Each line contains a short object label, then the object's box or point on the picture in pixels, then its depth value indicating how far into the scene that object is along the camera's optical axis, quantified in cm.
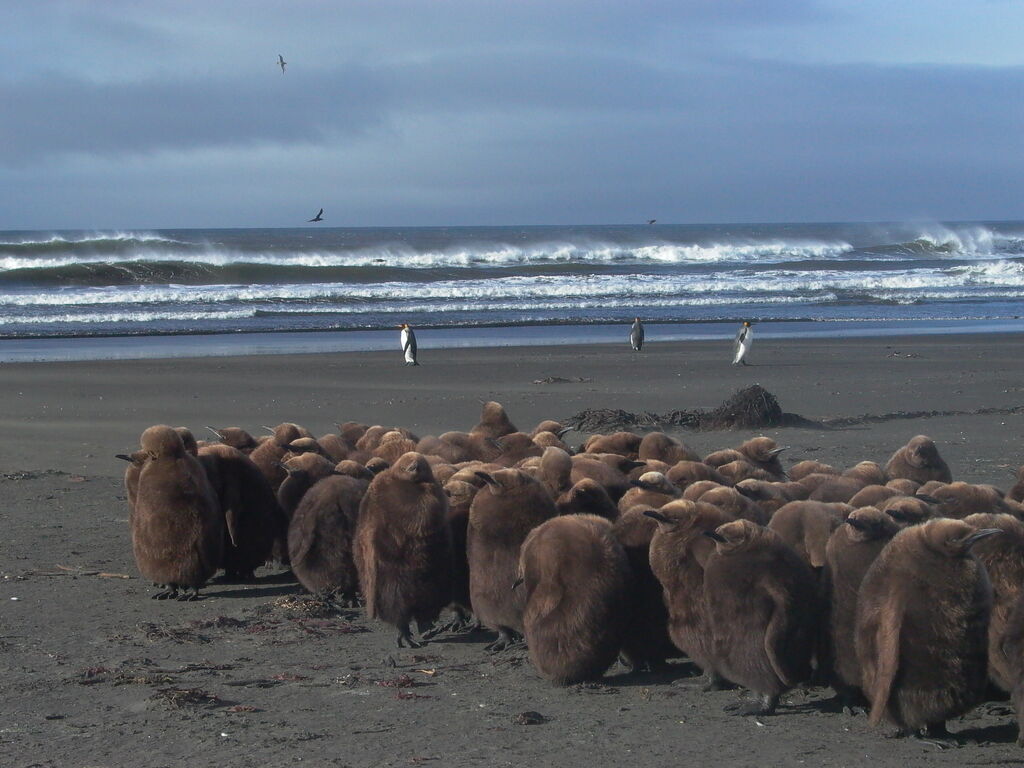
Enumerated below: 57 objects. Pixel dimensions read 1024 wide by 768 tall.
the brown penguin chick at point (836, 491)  1469
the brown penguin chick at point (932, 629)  1015
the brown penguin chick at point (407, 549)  1344
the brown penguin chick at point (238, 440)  1934
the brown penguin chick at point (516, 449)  1756
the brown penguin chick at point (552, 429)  1986
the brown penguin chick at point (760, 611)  1088
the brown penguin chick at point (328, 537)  1484
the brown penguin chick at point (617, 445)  1809
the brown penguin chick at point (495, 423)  2000
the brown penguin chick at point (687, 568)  1154
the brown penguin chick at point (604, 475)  1496
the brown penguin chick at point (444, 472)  1558
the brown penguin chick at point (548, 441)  1811
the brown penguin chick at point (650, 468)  1591
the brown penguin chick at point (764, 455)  1781
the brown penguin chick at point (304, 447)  1761
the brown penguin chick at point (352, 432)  2093
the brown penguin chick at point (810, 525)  1267
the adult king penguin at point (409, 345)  4491
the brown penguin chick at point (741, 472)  1622
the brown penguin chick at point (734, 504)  1273
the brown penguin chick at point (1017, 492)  1511
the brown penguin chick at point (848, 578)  1091
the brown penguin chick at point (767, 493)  1390
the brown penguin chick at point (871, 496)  1355
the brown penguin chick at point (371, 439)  1945
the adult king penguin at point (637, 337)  5056
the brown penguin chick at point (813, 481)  1530
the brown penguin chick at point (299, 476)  1642
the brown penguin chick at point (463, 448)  1820
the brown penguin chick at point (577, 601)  1184
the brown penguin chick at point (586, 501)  1353
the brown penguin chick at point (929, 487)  1372
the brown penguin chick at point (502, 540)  1303
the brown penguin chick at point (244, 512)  1642
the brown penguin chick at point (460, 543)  1402
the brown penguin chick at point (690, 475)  1523
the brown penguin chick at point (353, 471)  1603
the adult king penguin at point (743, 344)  4525
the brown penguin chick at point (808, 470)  1708
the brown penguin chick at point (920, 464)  1666
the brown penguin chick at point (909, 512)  1163
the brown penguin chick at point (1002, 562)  1079
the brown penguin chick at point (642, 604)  1230
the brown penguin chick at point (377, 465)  1636
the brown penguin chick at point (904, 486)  1416
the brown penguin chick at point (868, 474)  1581
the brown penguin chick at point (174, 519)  1538
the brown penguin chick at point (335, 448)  1887
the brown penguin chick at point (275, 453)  1767
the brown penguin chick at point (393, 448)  1800
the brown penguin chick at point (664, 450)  1769
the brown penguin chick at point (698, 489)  1330
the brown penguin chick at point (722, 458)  1727
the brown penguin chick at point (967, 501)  1308
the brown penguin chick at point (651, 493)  1341
